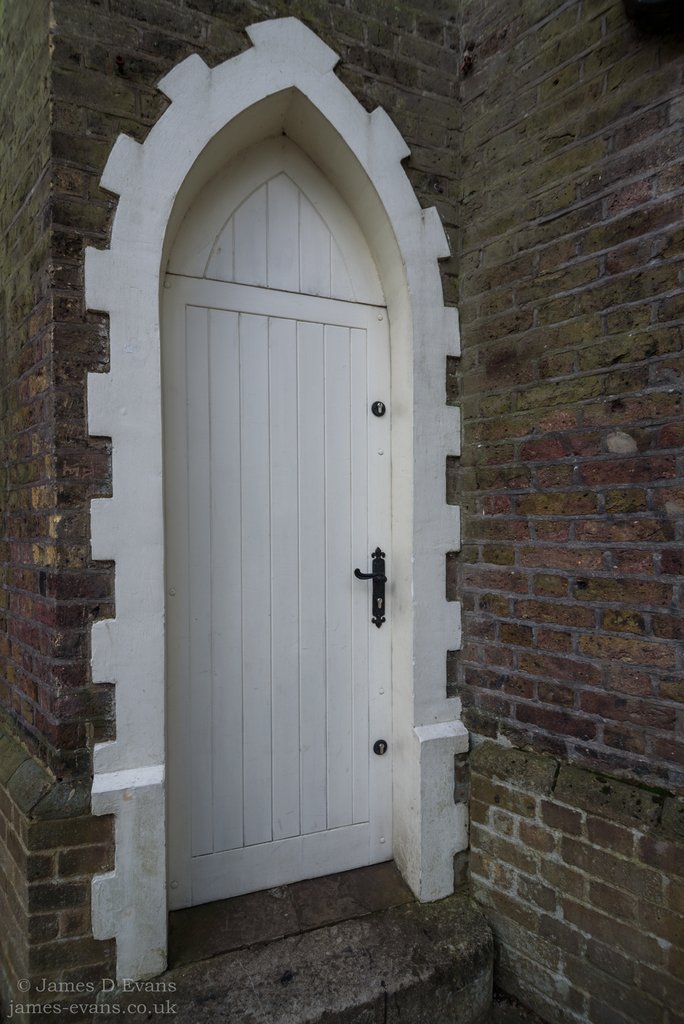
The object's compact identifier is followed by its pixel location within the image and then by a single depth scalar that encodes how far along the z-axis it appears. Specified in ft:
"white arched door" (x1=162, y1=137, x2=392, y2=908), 7.07
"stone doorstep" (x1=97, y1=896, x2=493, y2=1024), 5.89
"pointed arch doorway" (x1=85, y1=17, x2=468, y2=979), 6.17
